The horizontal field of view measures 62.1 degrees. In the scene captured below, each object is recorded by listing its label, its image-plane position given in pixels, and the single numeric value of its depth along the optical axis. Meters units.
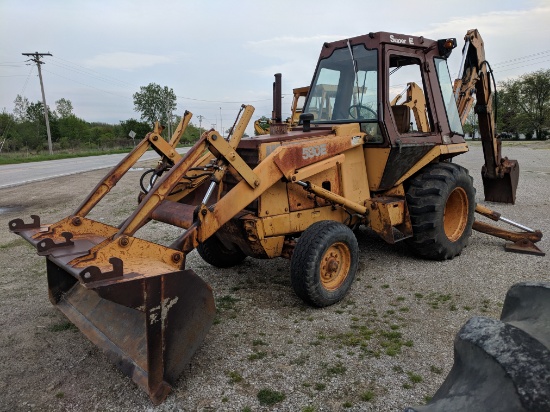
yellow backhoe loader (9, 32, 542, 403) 3.18
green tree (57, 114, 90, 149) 73.31
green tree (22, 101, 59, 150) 53.81
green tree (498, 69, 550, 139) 58.47
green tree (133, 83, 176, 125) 87.25
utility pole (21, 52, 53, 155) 39.56
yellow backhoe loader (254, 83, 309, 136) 11.38
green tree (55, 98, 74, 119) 86.12
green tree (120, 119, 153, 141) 70.56
